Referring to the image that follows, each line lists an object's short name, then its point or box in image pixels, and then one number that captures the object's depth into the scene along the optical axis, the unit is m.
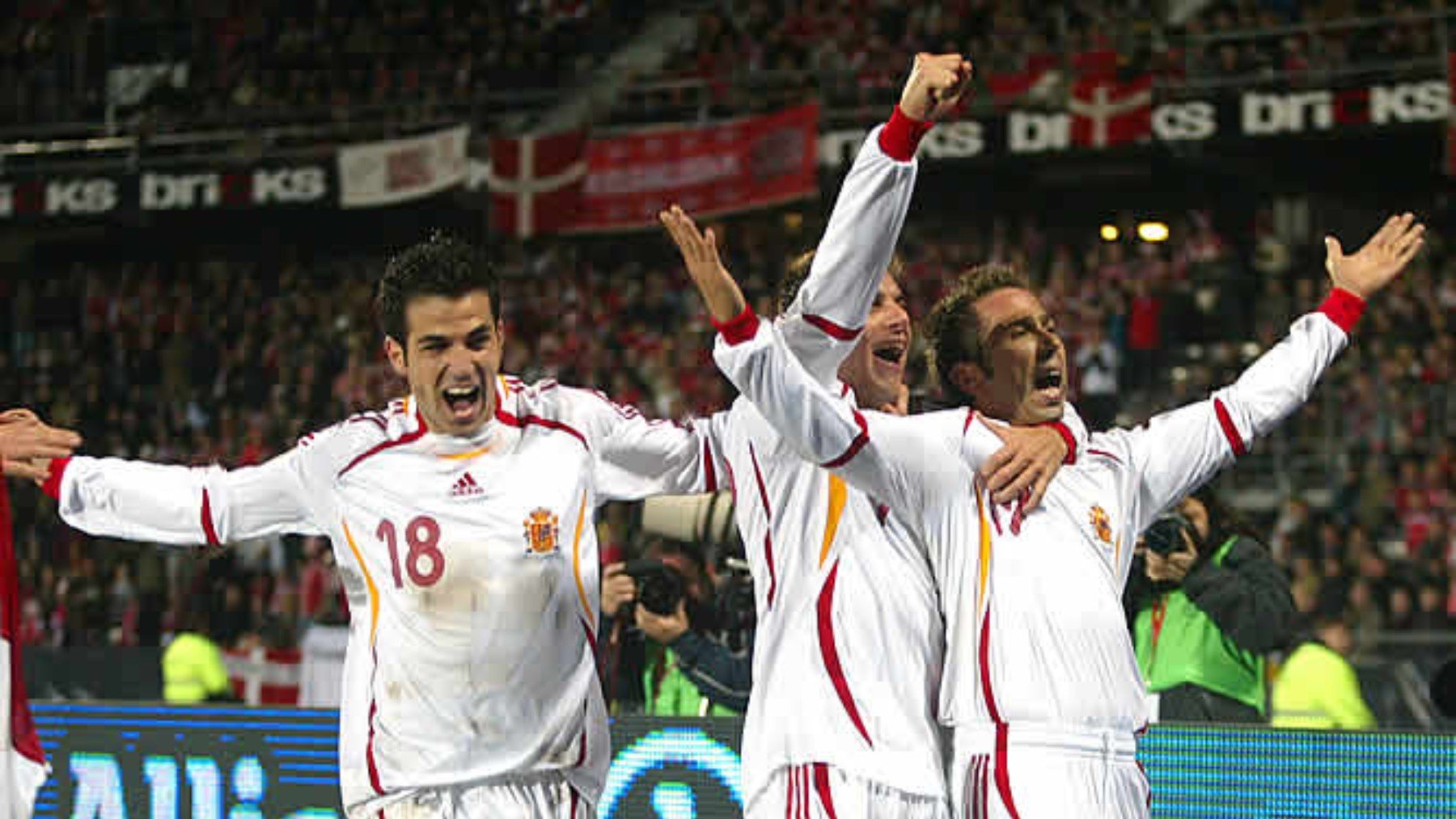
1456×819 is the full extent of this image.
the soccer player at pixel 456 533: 9.25
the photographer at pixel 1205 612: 13.59
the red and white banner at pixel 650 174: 39.87
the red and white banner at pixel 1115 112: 36.44
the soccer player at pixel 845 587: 8.15
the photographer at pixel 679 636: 12.66
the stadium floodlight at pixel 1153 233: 37.76
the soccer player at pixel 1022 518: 8.19
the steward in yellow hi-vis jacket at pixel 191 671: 22.58
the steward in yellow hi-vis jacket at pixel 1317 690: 15.12
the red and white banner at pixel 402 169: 43.16
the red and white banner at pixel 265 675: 27.05
